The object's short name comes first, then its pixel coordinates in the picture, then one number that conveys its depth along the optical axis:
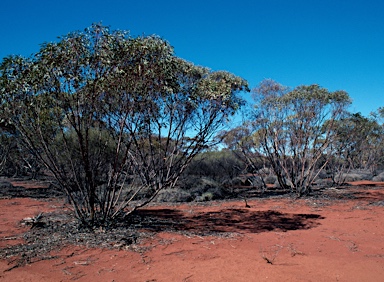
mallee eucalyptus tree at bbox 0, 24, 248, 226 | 6.66
